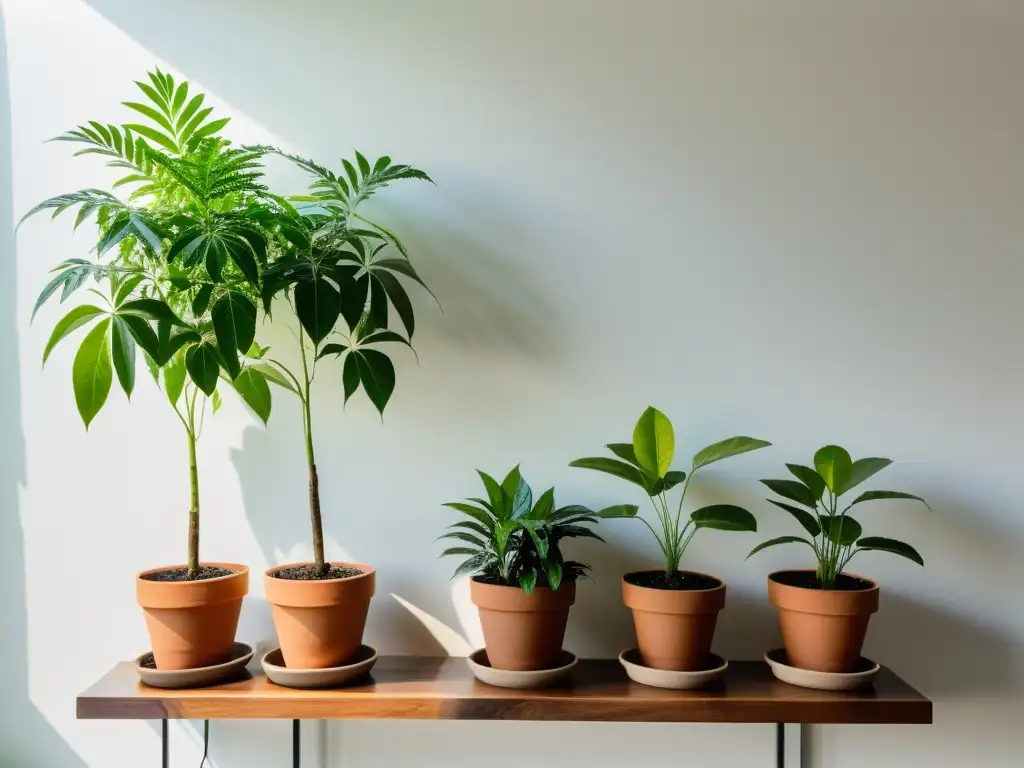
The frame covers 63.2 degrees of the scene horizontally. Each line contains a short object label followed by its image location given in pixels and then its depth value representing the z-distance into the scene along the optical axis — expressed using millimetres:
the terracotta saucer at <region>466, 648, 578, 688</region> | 1283
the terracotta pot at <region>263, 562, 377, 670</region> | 1278
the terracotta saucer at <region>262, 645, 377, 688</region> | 1282
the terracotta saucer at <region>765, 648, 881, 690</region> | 1274
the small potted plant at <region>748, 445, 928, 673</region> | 1284
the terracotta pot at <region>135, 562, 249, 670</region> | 1272
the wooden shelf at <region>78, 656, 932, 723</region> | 1234
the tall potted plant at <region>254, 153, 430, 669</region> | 1228
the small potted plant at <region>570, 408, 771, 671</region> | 1292
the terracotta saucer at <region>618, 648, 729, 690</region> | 1281
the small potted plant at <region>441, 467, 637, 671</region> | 1274
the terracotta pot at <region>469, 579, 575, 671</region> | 1276
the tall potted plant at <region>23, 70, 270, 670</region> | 1158
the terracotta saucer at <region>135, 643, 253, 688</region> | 1274
